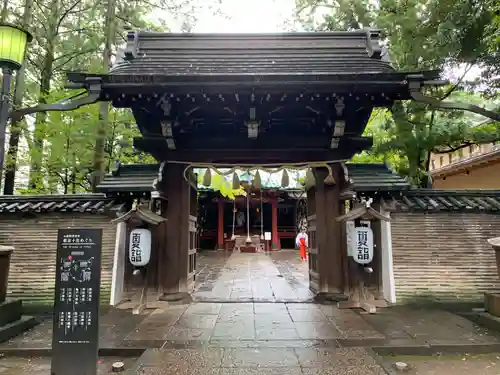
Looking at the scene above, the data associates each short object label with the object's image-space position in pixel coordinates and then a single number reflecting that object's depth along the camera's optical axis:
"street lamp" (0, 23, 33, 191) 4.43
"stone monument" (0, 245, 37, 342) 5.15
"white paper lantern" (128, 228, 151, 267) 6.70
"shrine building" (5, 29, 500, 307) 6.29
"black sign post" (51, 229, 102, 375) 3.44
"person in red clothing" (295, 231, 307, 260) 15.91
